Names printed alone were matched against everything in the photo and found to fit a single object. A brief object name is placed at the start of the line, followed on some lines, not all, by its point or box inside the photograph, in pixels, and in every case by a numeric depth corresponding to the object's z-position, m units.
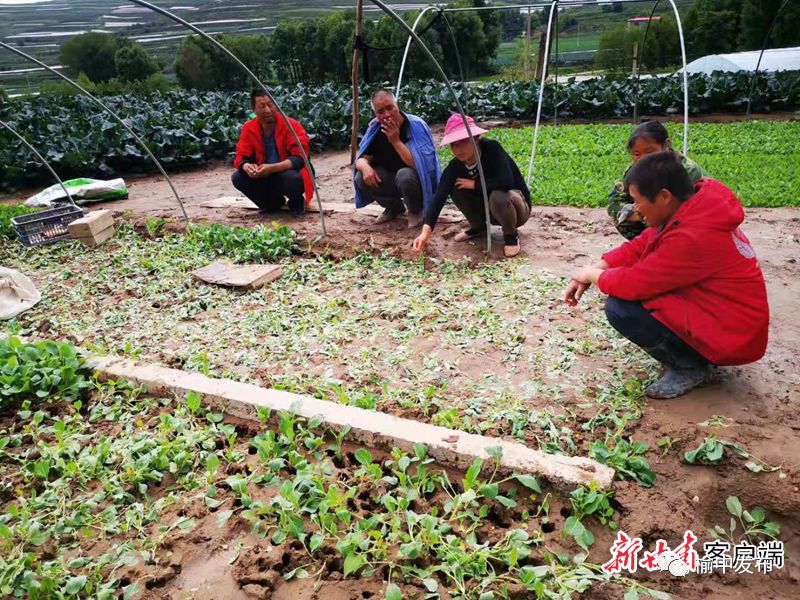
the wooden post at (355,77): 5.47
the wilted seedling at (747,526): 2.07
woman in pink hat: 4.37
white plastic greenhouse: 15.09
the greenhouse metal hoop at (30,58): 4.83
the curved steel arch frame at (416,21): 6.52
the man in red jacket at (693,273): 2.37
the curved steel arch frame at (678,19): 6.49
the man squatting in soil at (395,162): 4.97
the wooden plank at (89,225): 5.69
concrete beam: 2.17
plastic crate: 5.82
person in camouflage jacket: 3.06
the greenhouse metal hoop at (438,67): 3.75
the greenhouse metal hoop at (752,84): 10.48
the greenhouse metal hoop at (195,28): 3.81
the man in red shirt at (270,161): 5.77
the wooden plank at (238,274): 4.40
